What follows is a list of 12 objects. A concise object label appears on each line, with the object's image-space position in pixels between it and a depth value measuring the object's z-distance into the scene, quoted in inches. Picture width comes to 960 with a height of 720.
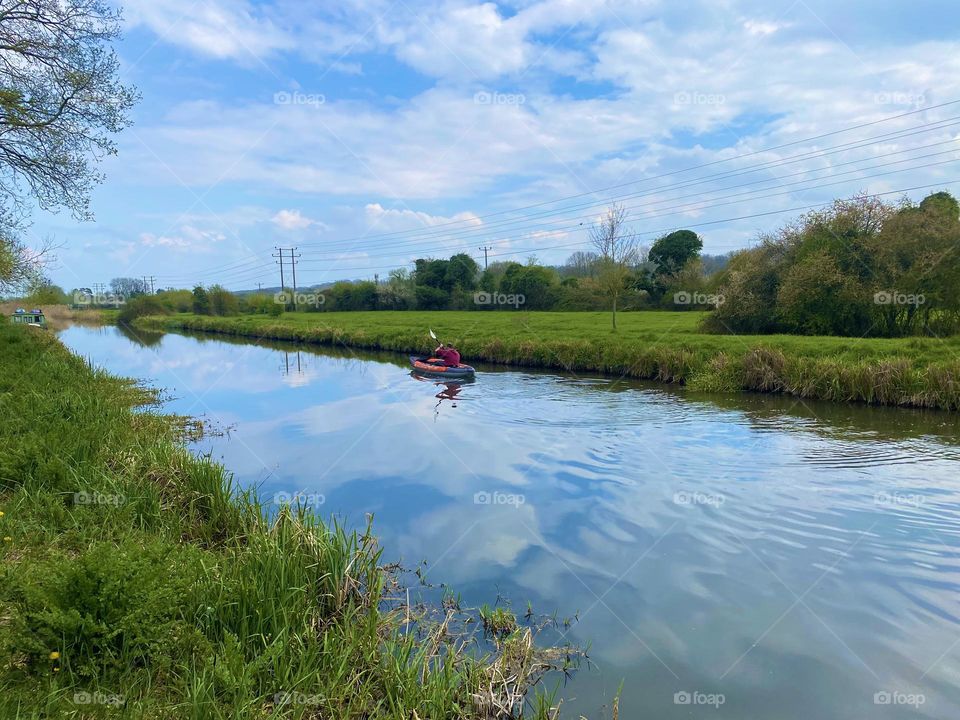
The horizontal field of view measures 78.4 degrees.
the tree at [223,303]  2805.1
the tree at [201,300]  2859.3
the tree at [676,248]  1894.7
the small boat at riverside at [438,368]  867.5
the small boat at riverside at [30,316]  1889.8
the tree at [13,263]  593.9
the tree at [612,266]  1141.7
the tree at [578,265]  2336.4
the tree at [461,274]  2327.8
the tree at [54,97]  511.2
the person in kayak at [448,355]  893.2
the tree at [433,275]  2373.3
